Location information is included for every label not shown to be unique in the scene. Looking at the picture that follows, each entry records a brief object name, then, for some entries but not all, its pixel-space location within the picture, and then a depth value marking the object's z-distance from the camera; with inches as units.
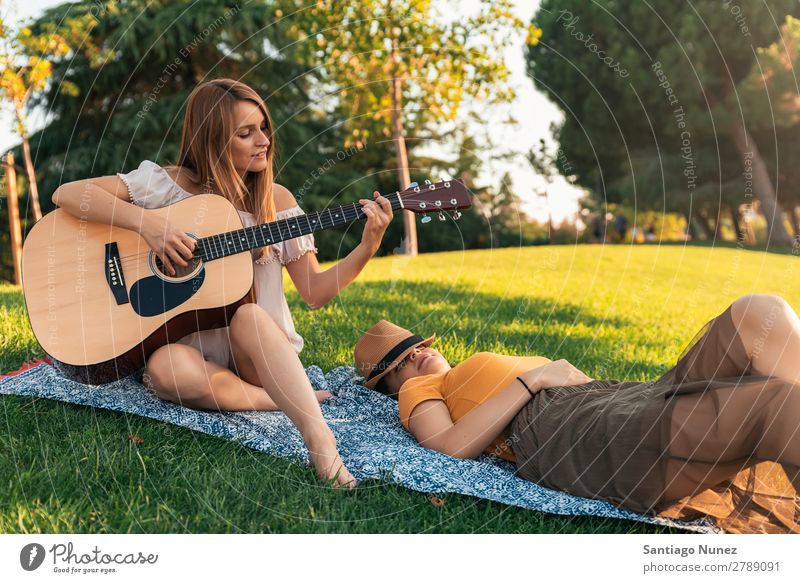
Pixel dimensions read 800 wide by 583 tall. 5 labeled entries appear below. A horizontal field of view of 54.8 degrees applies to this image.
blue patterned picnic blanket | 120.7
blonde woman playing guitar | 130.0
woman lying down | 101.7
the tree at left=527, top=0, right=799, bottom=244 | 702.5
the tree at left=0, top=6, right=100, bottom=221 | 336.8
